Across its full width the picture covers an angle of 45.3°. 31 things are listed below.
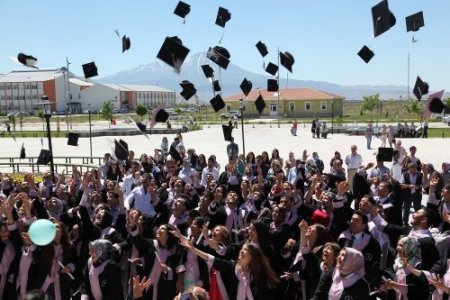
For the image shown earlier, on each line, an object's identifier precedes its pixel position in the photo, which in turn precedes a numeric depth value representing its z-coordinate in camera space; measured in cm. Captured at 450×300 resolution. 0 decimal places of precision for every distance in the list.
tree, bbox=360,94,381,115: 7662
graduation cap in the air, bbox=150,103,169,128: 1433
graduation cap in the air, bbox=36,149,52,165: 1348
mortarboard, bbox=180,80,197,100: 1530
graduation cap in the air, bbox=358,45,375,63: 1463
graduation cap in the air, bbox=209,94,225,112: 1586
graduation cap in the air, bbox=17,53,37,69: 1463
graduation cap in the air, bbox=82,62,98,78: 1545
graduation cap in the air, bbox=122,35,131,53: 1486
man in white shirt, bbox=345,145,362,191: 1323
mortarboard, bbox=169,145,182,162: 1417
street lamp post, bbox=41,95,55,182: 1294
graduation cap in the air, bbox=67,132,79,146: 1498
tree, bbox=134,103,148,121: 6619
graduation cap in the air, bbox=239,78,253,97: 1779
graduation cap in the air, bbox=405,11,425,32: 1389
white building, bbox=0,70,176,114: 10145
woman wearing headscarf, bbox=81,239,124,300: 492
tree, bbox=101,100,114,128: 6141
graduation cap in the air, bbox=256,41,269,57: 1661
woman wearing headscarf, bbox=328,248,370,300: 434
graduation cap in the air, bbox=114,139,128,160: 1412
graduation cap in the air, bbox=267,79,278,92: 1762
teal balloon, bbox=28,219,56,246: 480
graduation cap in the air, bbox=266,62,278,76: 1652
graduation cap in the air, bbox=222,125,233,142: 1560
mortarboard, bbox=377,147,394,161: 1139
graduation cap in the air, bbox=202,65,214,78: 1600
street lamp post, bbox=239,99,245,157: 1745
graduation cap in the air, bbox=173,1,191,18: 1516
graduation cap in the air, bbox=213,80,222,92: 1705
